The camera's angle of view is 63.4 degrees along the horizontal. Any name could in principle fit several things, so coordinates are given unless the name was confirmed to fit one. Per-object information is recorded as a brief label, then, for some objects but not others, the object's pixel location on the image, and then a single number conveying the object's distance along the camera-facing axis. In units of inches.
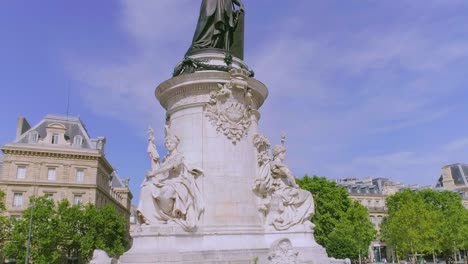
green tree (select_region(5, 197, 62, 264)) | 1236.5
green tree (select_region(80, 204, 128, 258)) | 1354.6
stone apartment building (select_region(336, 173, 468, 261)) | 2640.3
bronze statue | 543.2
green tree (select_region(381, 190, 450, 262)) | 1636.3
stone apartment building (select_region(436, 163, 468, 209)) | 3230.8
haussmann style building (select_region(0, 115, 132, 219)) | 1652.3
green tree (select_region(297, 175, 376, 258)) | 1466.5
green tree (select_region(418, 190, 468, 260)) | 1860.2
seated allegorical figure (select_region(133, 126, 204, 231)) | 394.9
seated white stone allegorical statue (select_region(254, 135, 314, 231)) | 464.1
